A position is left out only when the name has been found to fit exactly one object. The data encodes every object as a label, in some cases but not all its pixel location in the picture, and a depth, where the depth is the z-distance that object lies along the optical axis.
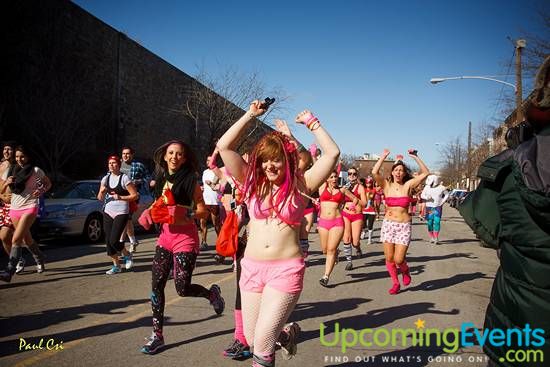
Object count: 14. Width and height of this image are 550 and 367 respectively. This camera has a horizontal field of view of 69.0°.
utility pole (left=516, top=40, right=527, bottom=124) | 16.00
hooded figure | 13.81
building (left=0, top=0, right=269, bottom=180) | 14.72
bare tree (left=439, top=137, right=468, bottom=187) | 56.97
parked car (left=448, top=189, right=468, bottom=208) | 46.78
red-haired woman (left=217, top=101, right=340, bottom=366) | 2.70
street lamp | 18.04
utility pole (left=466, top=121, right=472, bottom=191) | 40.84
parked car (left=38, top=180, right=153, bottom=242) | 9.91
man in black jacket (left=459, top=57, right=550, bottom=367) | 1.74
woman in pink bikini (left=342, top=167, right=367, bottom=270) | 8.78
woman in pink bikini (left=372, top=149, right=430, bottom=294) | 6.52
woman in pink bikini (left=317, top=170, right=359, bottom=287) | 6.79
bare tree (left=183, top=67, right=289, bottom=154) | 26.86
